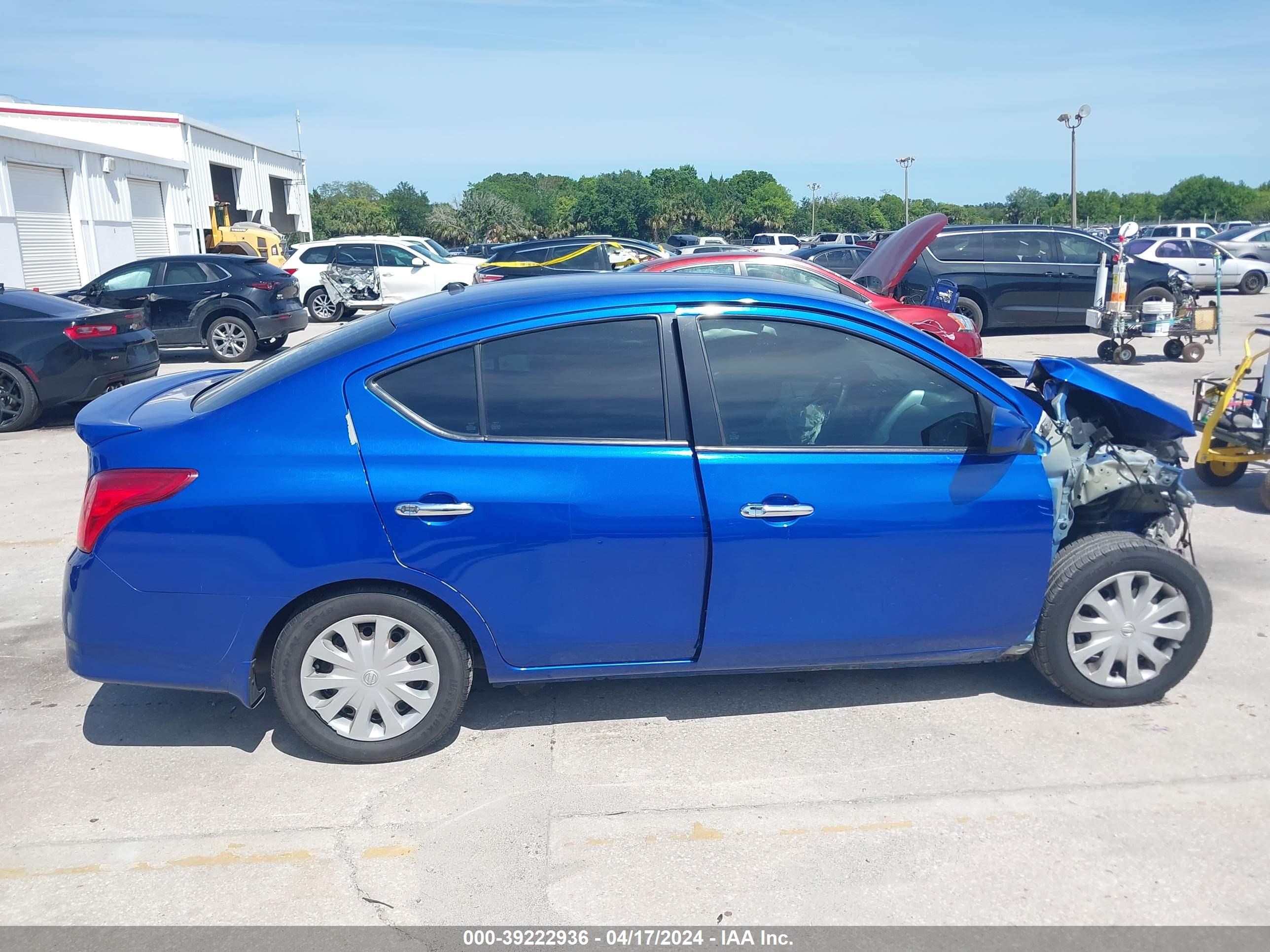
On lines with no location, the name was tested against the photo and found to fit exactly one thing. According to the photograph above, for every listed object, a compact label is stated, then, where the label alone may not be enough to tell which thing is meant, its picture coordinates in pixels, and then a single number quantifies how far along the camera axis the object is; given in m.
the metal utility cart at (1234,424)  6.77
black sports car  10.18
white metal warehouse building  23.09
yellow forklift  33.06
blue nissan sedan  3.57
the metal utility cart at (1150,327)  12.92
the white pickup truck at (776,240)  42.91
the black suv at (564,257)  18.69
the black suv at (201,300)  15.10
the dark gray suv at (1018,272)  16.30
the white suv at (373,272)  21.20
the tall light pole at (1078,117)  41.19
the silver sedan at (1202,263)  26.20
